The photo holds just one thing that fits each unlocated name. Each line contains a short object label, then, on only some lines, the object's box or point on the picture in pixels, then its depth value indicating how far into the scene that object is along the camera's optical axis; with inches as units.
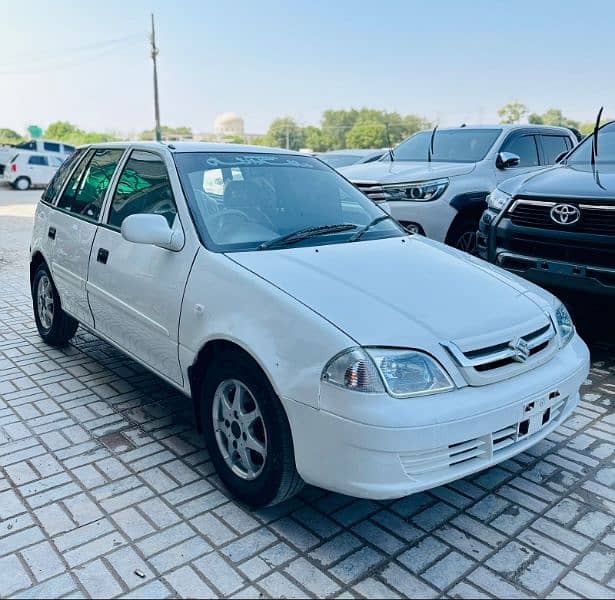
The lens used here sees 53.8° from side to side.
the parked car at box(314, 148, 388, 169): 490.8
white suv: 271.0
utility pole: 1387.8
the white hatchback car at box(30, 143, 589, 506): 92.7
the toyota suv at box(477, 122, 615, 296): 172.6
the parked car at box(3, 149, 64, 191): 960.9
